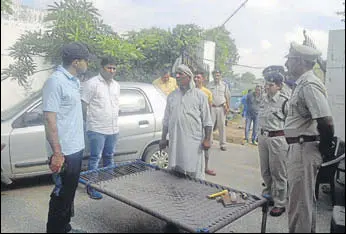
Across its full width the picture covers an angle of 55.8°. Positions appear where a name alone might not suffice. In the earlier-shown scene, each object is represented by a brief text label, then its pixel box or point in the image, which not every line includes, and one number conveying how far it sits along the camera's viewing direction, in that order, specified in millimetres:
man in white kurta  3084
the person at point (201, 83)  4738
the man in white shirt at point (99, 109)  3467
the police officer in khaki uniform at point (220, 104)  6238
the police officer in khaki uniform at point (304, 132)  2057
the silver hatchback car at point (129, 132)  3078
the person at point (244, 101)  7818
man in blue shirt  1980
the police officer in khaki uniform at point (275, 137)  3330
